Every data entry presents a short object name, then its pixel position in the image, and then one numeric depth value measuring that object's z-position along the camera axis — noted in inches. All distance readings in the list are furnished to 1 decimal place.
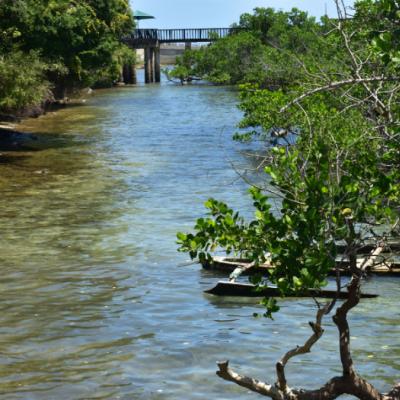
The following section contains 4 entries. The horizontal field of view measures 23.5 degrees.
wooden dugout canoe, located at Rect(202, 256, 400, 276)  557.9
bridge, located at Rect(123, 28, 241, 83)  3747.5
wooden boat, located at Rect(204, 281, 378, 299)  538.0
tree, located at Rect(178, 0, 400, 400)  259.9
